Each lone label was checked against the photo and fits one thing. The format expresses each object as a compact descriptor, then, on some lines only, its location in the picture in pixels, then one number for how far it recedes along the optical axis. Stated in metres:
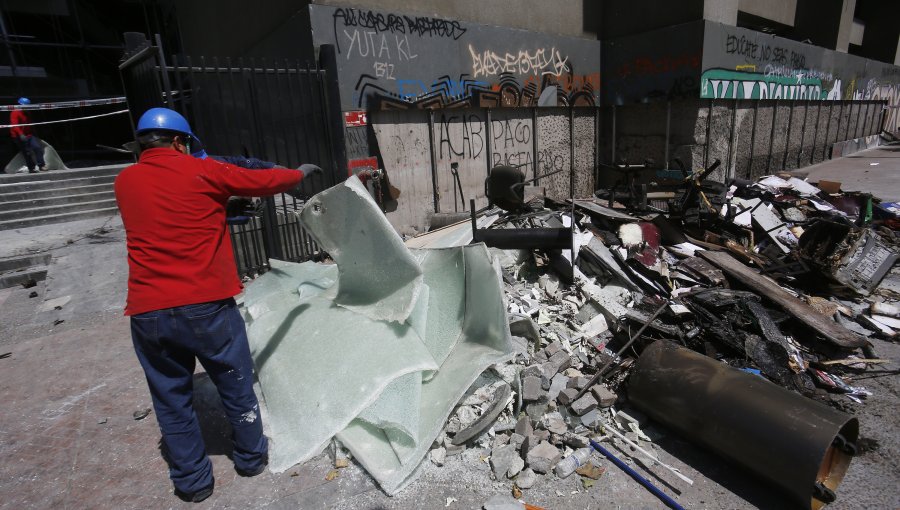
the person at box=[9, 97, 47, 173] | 9.80
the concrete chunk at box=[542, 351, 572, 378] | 3.39
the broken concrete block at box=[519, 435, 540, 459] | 2.73
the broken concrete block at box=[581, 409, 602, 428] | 3.02
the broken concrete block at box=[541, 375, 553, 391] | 3.19
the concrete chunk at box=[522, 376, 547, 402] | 3.05
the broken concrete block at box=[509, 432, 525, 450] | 2.80
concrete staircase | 8.85
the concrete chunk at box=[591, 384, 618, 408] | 3.14
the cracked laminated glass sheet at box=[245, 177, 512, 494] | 2.76
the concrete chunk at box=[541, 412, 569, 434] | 2.91
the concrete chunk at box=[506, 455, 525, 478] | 2.62
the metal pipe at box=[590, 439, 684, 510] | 2.47
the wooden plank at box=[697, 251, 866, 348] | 3.84
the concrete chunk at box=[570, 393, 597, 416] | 3.02
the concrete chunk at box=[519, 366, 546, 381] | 3.26
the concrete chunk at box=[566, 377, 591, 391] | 3.32
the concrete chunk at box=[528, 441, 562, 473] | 2.65
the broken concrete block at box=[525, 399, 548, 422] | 3.03
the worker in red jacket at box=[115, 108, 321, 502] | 2.26
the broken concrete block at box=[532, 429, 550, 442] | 2.86
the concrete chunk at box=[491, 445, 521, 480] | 2.63
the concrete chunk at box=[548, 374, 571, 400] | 3.23
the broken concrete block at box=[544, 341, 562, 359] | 3.66
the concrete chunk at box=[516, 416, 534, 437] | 2.86
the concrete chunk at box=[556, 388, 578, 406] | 3.11
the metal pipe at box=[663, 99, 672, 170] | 10.20
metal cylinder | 2.34
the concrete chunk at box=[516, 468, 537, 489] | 2.57
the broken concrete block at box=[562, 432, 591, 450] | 2.82
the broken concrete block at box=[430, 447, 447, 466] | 2.71
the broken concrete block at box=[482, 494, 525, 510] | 2.38
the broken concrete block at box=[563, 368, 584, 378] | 3.51
